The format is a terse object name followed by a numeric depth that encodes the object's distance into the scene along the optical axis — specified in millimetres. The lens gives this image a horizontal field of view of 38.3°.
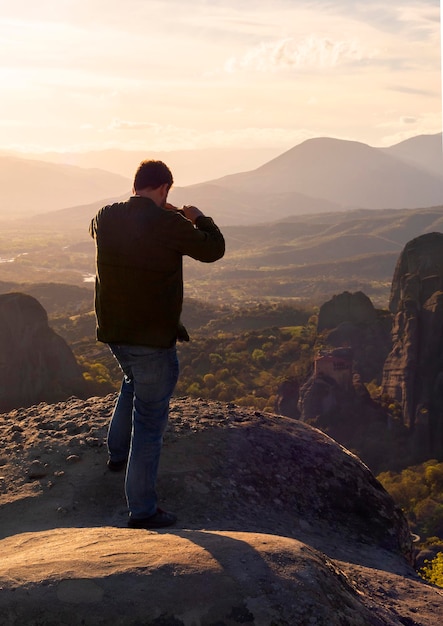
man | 5008
